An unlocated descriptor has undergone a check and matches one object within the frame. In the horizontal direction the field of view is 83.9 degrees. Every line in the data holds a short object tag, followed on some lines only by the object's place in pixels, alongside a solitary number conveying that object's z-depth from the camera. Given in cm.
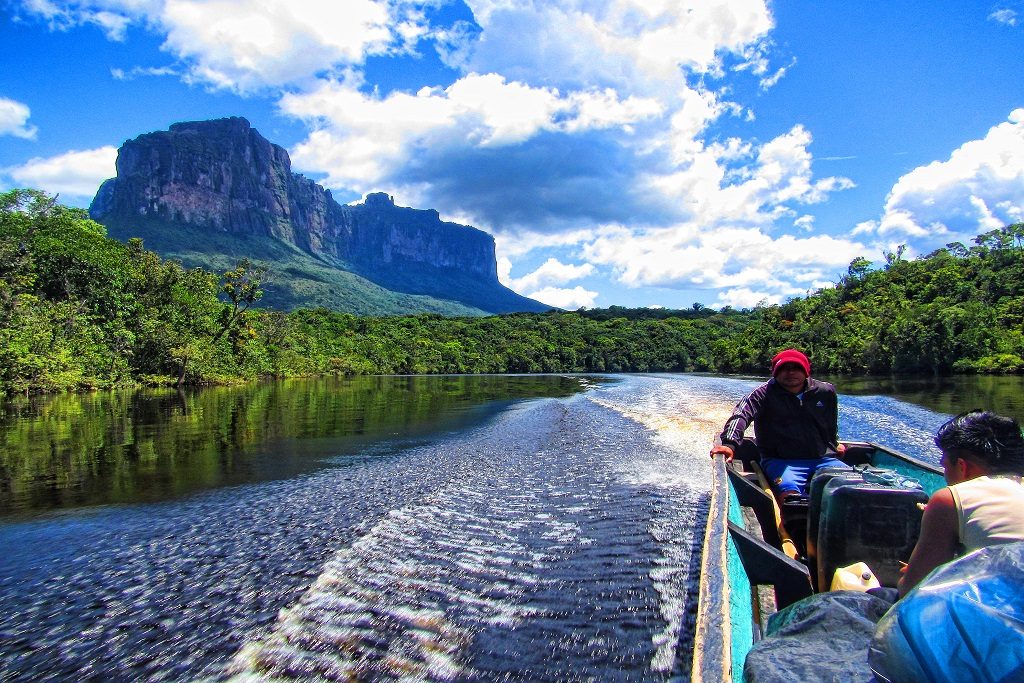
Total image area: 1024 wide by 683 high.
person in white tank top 202
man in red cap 584
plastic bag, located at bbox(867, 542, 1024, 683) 135
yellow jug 309
